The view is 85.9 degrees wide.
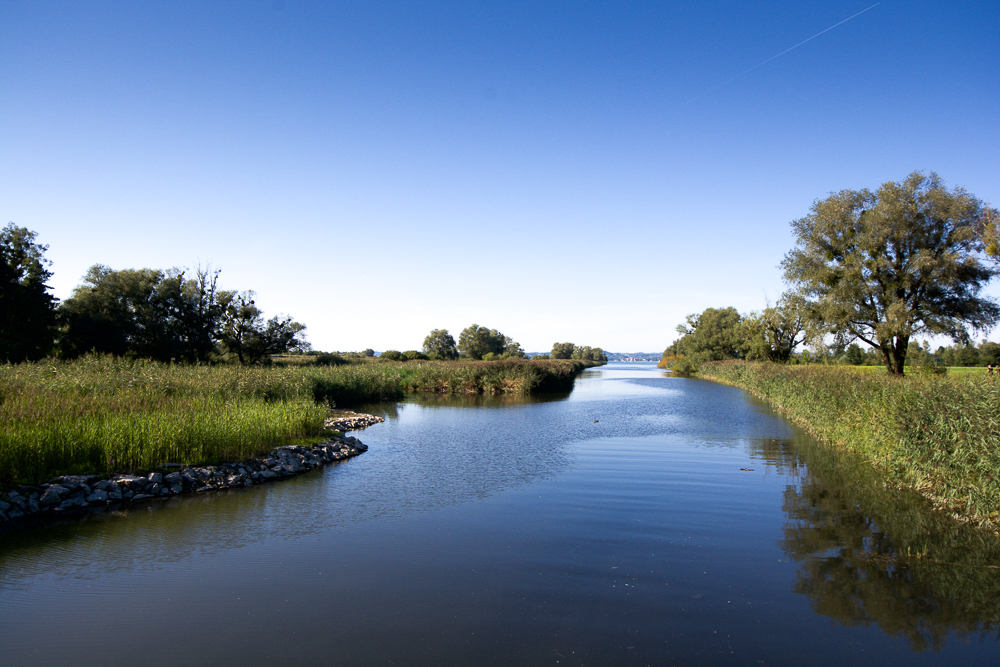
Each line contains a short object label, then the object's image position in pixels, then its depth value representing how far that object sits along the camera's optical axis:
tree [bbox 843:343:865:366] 40.67
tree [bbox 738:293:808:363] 52.40
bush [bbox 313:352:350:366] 43.16
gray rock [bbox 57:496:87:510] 9.22
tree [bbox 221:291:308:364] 43.06
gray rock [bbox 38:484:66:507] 9.04
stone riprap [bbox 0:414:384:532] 8.84
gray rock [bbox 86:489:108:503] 9.56
